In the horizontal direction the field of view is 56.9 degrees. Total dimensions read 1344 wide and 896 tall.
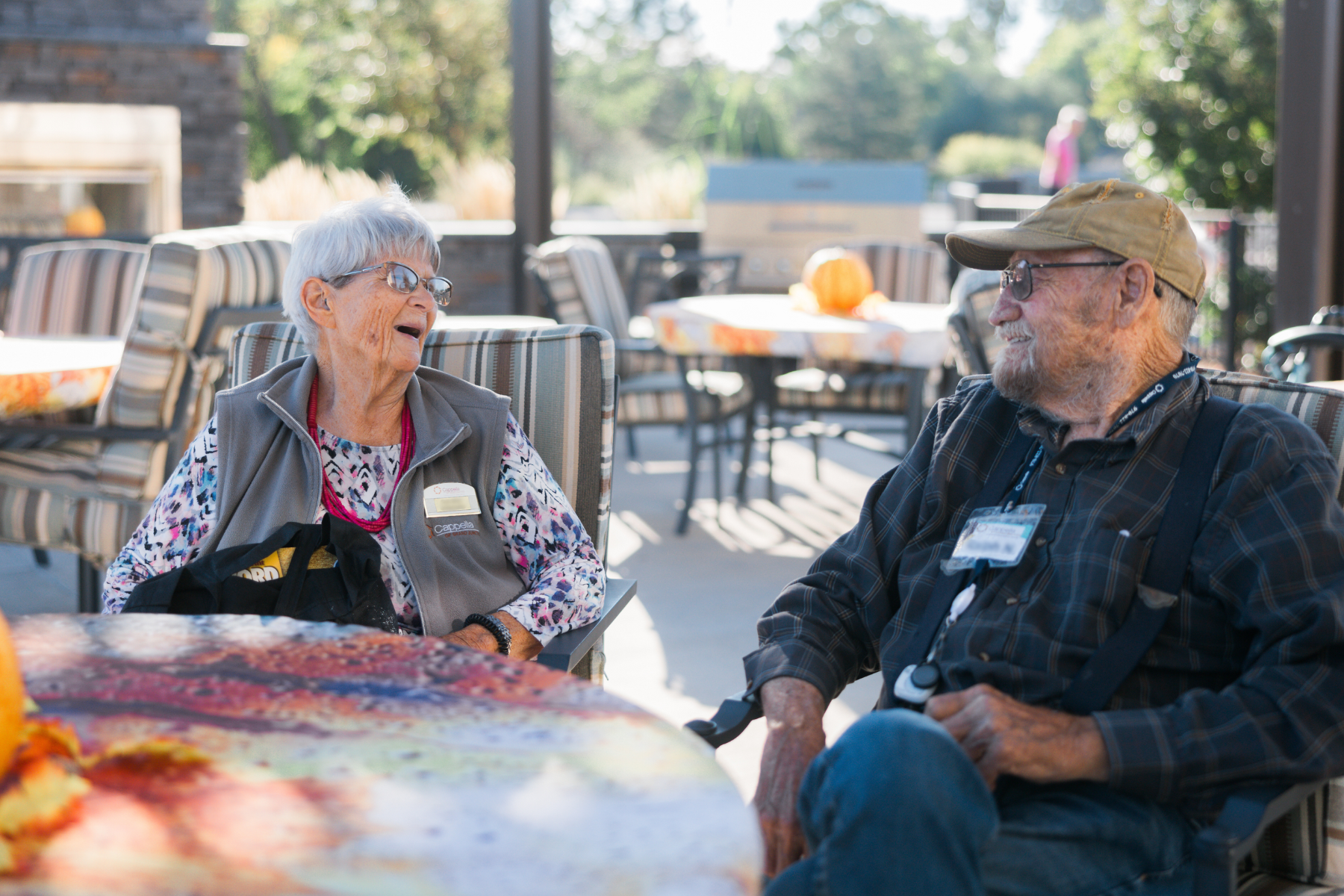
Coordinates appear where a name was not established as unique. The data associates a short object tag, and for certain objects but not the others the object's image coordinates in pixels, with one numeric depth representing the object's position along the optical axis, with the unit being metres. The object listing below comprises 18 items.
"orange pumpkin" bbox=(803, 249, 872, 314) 4.73
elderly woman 1.87
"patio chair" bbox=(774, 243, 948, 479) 4.89
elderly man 1.31
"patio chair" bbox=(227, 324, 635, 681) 2.16
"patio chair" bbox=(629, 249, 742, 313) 6.50
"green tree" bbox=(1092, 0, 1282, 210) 8.89
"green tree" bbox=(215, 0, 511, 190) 21.36
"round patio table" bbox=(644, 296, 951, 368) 4.25
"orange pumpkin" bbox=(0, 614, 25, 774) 0.94
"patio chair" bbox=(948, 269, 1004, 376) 3.40
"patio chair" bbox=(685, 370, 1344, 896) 1.28
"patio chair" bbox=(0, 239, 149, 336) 4.30
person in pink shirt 12.98
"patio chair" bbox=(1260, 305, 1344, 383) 2.81
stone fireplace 7.86
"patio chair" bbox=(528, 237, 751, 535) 4.82
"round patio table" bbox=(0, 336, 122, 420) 2.98
